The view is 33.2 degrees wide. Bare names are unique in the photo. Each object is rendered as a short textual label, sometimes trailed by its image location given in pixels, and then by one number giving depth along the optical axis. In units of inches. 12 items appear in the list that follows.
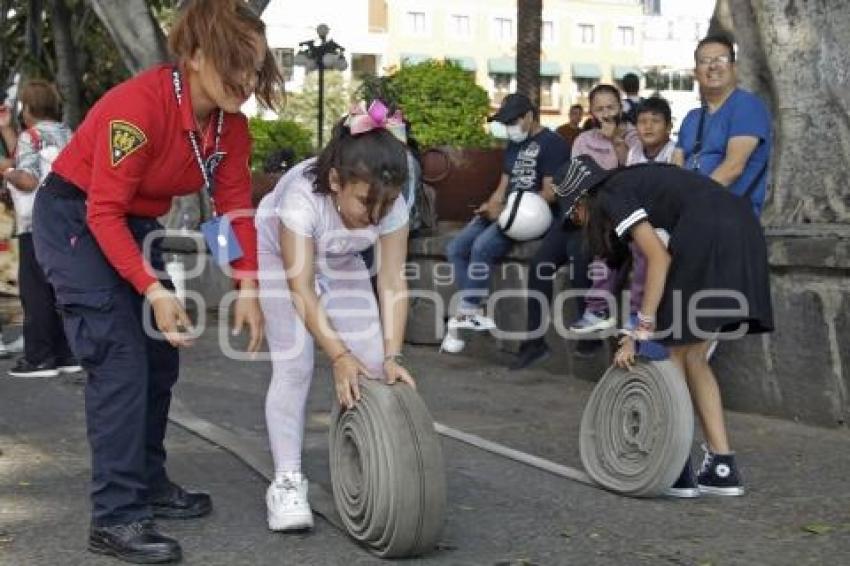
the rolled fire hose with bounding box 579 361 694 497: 217.9
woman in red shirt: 177.0
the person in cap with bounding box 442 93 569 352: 383.9
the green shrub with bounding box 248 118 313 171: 887.7
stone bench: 361.4
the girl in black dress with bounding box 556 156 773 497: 223.5
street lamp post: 1262.3
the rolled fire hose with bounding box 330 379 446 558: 182.7
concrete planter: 491.2
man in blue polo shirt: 279.9
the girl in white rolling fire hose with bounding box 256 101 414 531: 188.9
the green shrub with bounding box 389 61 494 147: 625.3
